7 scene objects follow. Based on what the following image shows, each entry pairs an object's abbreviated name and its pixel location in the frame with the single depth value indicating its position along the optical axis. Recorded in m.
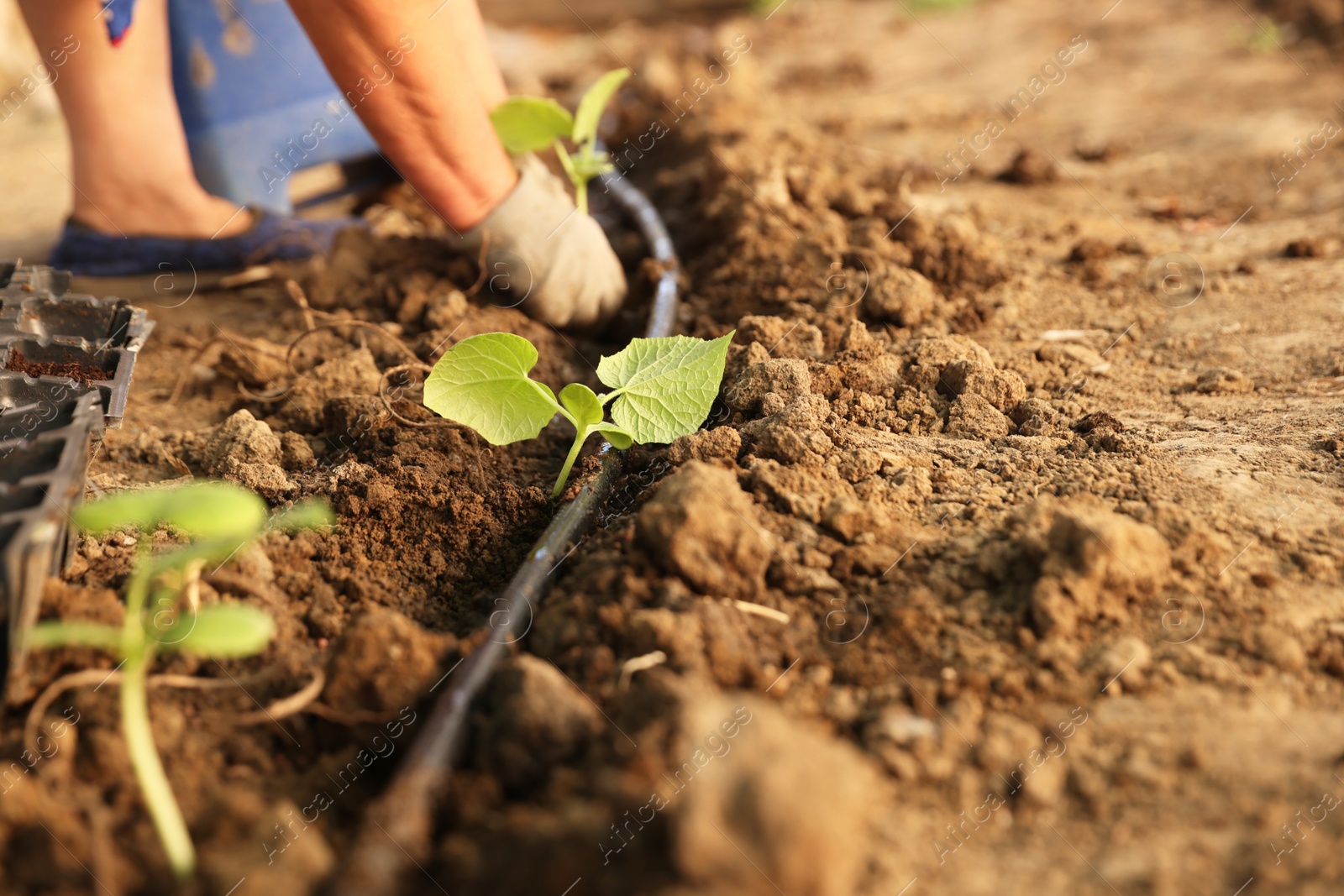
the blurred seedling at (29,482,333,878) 1.16
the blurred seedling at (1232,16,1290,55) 2.22
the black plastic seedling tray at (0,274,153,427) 1.44
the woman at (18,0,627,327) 1.51
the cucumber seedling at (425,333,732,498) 1.42
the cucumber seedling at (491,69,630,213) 1.63
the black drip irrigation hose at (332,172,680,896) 1.10
